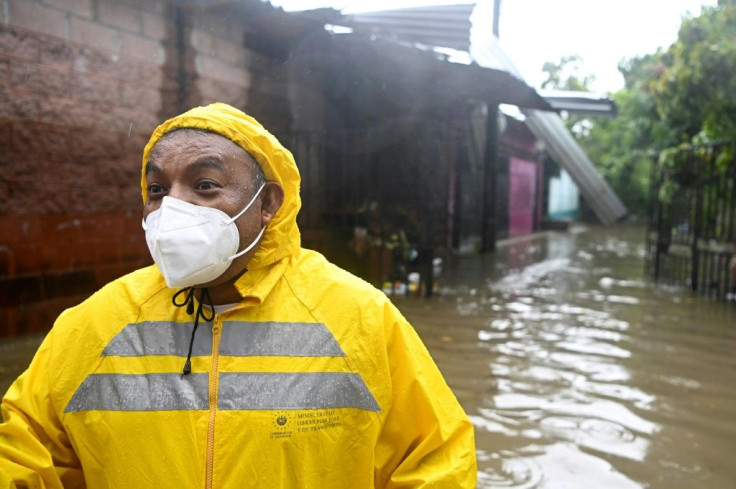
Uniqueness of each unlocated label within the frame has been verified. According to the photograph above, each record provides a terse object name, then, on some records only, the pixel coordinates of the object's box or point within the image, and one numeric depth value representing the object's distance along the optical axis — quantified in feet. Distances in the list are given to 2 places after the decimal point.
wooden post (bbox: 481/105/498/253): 46.16
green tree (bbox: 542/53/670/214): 80.31
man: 4.97
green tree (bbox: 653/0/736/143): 30.12
